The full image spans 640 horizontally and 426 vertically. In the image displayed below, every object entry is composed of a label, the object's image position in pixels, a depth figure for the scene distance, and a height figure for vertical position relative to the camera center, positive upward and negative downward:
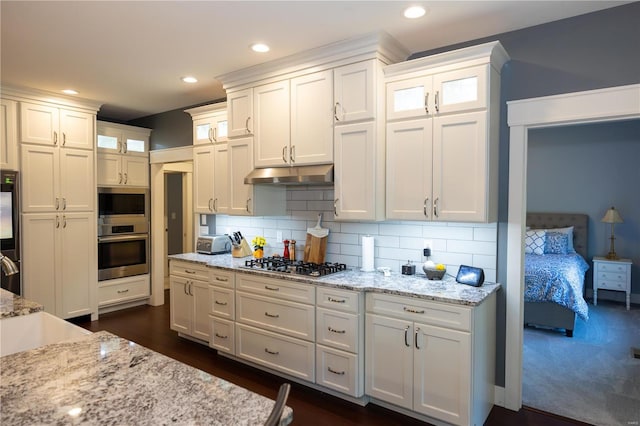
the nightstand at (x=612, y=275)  5.48 -0.99
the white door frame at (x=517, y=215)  2.70 -0.07
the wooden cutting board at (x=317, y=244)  3.63 -0.36
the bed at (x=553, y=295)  4.23 -0.98
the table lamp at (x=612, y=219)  5.63 -0.19
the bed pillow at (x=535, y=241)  5.79 -0.53
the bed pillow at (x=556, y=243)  5.76 -0.55
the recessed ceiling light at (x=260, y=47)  3.09 +1.26
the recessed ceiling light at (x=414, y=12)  2.48 +1.25
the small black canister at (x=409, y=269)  3.15 -0.51
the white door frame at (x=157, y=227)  5.53 -0.31
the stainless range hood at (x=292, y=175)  3.18 +0.26
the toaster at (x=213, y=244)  4.29 -0.43
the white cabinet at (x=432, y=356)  2.45 -1.00
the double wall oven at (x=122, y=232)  5.07 -0.36
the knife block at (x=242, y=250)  4.16 -0.48
